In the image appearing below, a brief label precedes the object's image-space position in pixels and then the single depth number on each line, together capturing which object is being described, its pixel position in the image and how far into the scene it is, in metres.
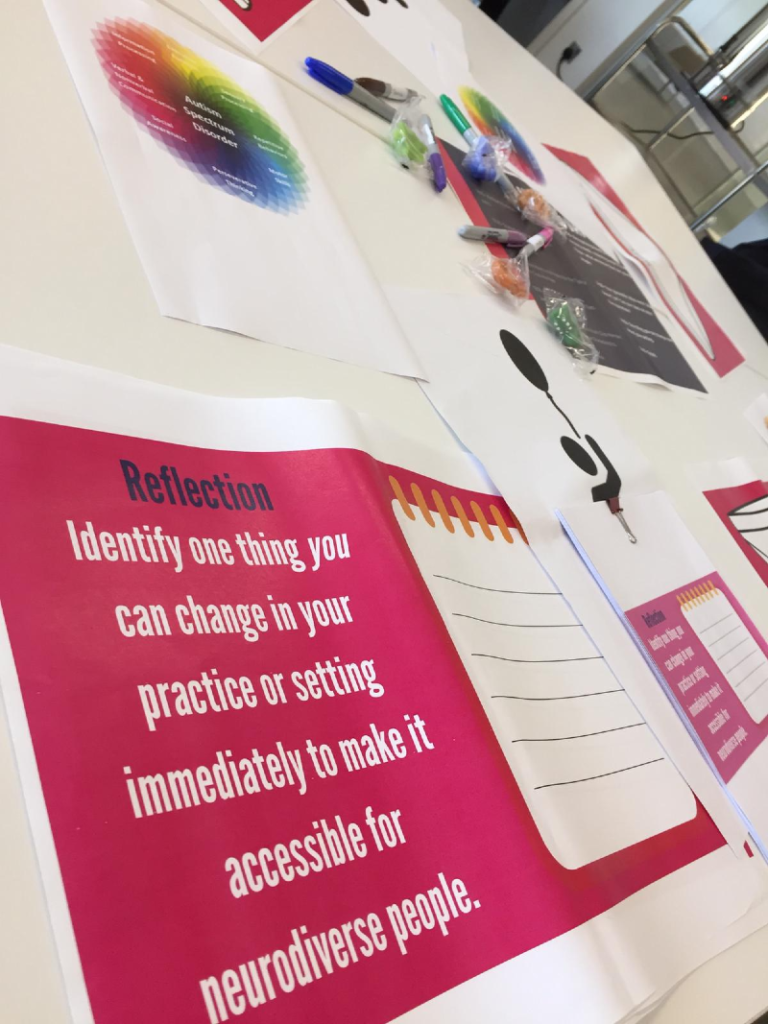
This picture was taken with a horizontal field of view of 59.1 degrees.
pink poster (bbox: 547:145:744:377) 0.98
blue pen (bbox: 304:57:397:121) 0.65
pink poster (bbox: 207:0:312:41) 0.64
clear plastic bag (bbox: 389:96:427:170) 0.66
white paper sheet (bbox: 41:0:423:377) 0.41
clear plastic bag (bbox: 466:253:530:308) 0.63
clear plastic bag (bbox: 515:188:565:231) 0.77
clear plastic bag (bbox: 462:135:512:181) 0.75
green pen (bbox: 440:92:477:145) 0.79
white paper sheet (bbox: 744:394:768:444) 0.92
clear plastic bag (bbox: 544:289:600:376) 0.66
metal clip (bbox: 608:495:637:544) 0.54
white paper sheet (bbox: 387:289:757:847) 0.44
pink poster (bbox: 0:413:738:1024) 0.21
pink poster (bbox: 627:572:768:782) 0.47
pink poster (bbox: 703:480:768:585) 0.70
